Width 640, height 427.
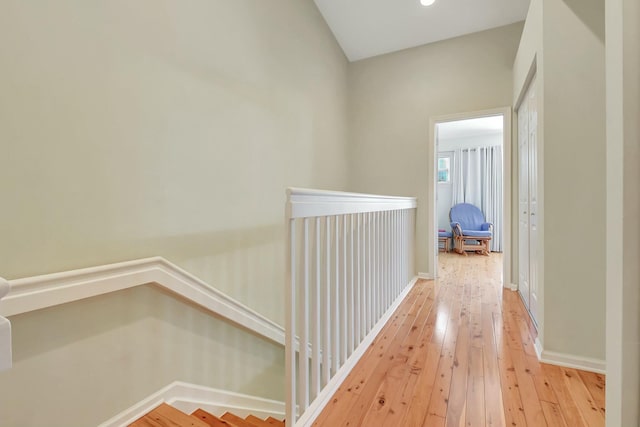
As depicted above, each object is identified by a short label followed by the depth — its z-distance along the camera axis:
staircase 1.37
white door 2.32
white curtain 6.35
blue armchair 5.69
